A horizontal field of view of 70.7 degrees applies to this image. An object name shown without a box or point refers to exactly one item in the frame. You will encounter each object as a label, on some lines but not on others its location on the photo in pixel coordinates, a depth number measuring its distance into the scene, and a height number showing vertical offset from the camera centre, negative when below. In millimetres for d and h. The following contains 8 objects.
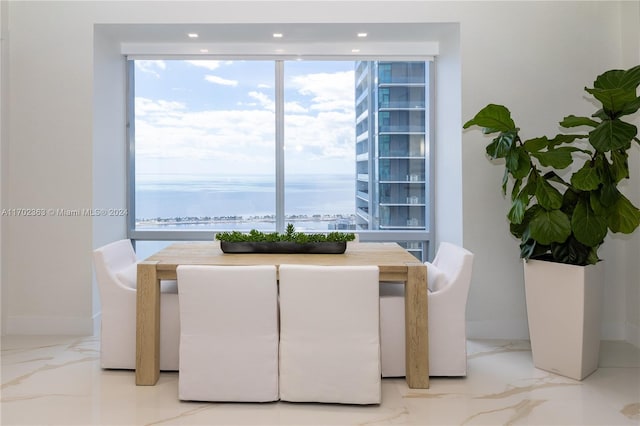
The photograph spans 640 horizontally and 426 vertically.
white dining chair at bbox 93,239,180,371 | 2861 -765
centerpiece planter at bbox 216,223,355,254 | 3125 -291
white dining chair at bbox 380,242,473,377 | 2801 -800
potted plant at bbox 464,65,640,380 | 2709 -105
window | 4348 +549
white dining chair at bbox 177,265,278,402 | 2416 -719
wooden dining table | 2656 -638
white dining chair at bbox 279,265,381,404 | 2391 -694
